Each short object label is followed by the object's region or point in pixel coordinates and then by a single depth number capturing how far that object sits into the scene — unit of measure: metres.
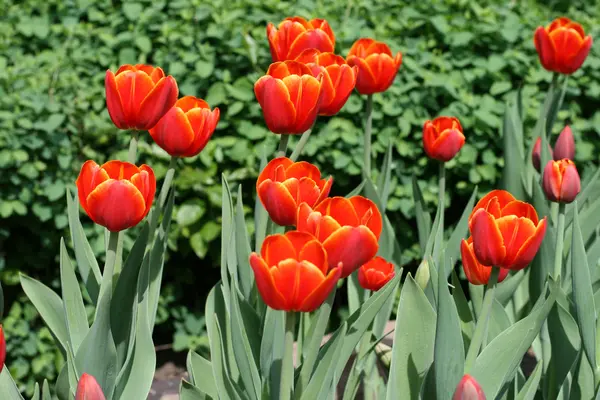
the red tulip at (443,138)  1.94
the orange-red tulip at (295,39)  1.85
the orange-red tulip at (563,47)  2.09
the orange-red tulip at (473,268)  1.65
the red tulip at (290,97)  1.69
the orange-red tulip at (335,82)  1.73
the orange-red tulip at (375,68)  1.91
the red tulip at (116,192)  1.61
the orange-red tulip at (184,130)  1.70
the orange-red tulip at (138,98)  1.67
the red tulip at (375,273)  1.78
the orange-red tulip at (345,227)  1.53
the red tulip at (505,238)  1.59
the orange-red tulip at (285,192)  1.61
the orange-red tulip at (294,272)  1.50
